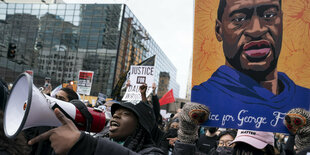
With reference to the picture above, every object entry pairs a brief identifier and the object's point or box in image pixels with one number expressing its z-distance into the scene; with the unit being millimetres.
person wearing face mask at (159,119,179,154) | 5923
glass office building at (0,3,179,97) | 37250
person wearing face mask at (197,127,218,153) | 5184
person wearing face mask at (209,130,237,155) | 3891
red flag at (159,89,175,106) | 8438
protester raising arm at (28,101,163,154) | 2239
